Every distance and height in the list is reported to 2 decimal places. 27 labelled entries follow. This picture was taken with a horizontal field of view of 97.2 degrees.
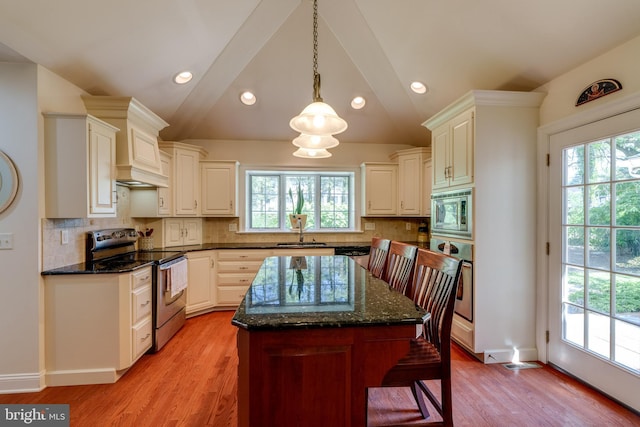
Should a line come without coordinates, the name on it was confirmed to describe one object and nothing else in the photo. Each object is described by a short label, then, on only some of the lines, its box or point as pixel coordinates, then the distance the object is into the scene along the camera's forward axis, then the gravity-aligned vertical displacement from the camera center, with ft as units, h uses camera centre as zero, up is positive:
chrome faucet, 13.39 -0.78
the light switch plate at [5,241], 6.61 -0.67
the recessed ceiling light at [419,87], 10.13 +4.53
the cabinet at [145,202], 10.80 +0.38
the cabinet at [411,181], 12.91 +1.40
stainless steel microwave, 8.23 -0.06
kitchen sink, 12.28 -1.47
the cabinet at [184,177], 11.59 +1.47
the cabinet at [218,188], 12.62 +1.08
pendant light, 5.61 +1.89
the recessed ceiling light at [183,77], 9.39 +4.55
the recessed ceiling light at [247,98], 11.37 +4.65
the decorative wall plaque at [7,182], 6.61 +0.71
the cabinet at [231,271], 11.81 -2.50
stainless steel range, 8.23 -1.51
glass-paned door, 6.03 -1.04
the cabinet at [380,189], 13.48 +1.07
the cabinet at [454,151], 8.27 +1.93
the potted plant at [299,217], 13.35 -0.26
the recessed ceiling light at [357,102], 11.75 +4.60
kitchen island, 3.51 -1.90
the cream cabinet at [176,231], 11.62 -0.83
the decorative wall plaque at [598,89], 6.15 +2.76
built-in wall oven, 8.17 -2.59
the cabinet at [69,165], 6.93 +1.18
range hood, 8.14 +2.45
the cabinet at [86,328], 6.95 -2.90
